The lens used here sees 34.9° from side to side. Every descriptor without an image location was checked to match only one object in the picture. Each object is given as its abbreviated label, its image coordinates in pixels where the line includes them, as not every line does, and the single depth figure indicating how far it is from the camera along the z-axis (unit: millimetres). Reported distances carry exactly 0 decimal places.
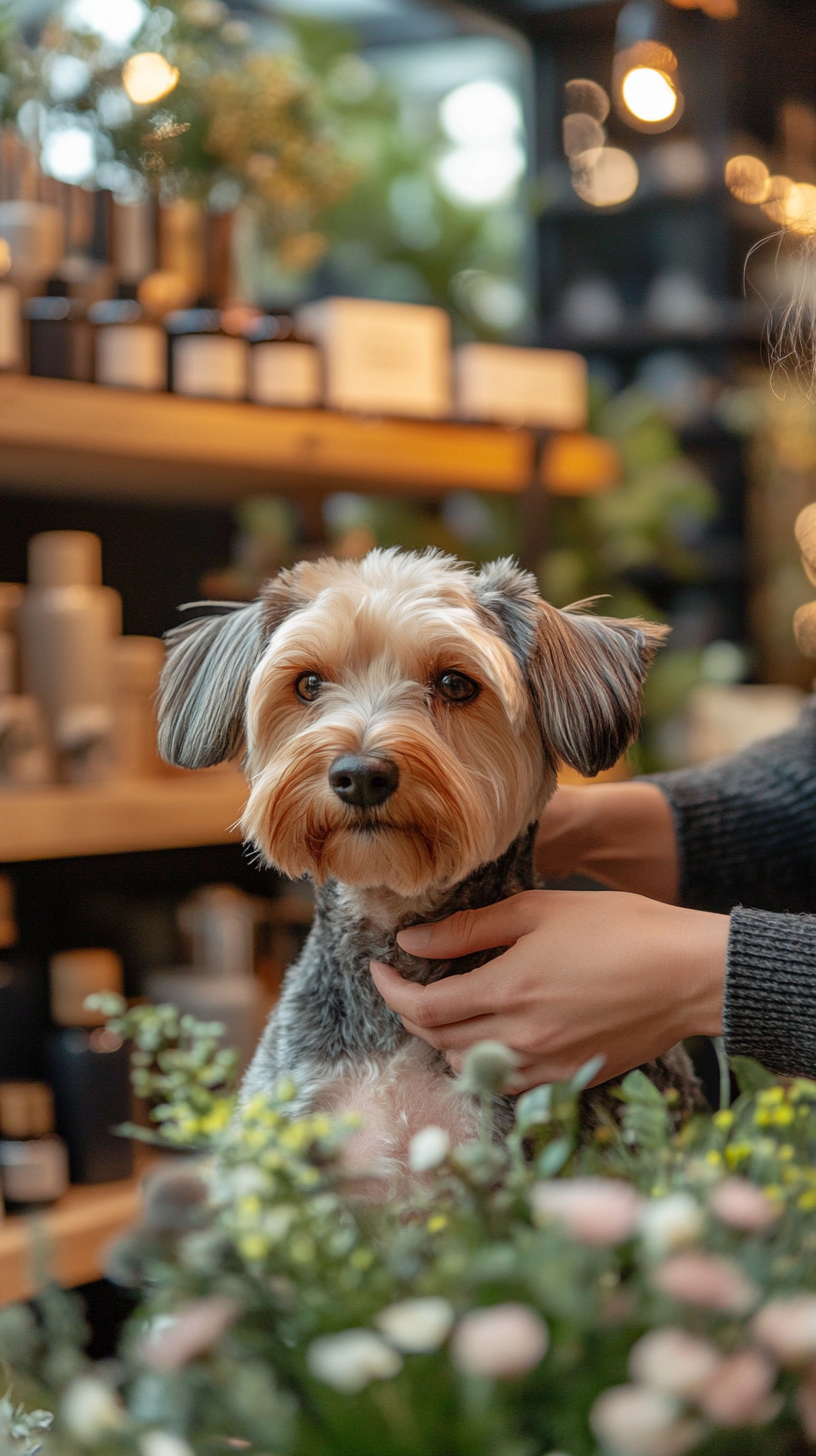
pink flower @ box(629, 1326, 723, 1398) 392
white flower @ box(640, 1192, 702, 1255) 436
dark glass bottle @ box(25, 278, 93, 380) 1770
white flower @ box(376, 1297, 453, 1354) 417
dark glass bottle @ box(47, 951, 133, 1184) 1800
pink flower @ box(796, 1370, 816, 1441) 433
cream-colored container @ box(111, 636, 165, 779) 1900
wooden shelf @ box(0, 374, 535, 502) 1741
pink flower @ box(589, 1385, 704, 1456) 390
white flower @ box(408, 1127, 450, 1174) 495
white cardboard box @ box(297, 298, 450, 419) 2137
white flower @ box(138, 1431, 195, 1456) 448
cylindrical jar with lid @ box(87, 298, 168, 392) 1824
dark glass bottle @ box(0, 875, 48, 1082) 1812
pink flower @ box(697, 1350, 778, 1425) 401
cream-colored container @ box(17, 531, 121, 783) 1793
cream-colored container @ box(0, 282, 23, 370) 1699
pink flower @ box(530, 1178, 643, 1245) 423
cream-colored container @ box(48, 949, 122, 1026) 1800
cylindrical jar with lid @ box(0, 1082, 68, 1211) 1747
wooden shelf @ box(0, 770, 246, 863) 1691
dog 942
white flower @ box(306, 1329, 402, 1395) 409
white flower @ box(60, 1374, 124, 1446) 446
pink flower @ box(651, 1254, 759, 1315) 409
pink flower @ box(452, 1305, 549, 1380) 393
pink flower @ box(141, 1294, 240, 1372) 446
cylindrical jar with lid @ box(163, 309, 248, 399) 1922
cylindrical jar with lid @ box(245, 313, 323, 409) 2018
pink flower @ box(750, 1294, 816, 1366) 417
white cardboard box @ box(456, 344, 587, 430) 2400
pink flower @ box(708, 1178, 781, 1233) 441
